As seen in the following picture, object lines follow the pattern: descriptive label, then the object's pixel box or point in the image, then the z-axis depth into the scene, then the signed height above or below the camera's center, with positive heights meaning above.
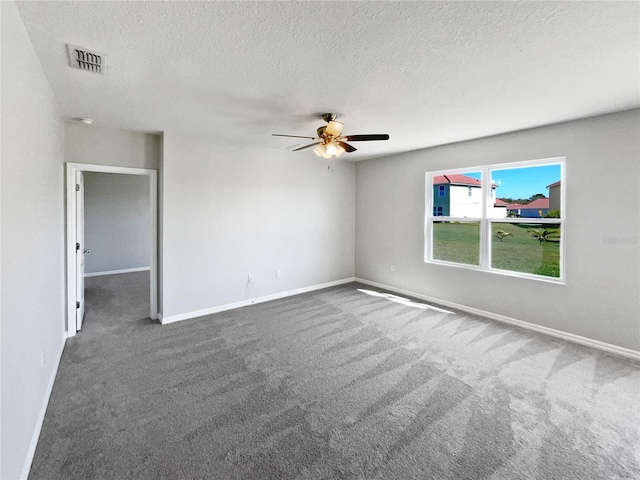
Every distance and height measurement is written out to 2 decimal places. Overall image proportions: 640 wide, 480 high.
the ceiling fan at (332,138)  3.02 +1.01
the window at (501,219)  3.70 +0.27
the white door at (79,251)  3.68 -0.23
